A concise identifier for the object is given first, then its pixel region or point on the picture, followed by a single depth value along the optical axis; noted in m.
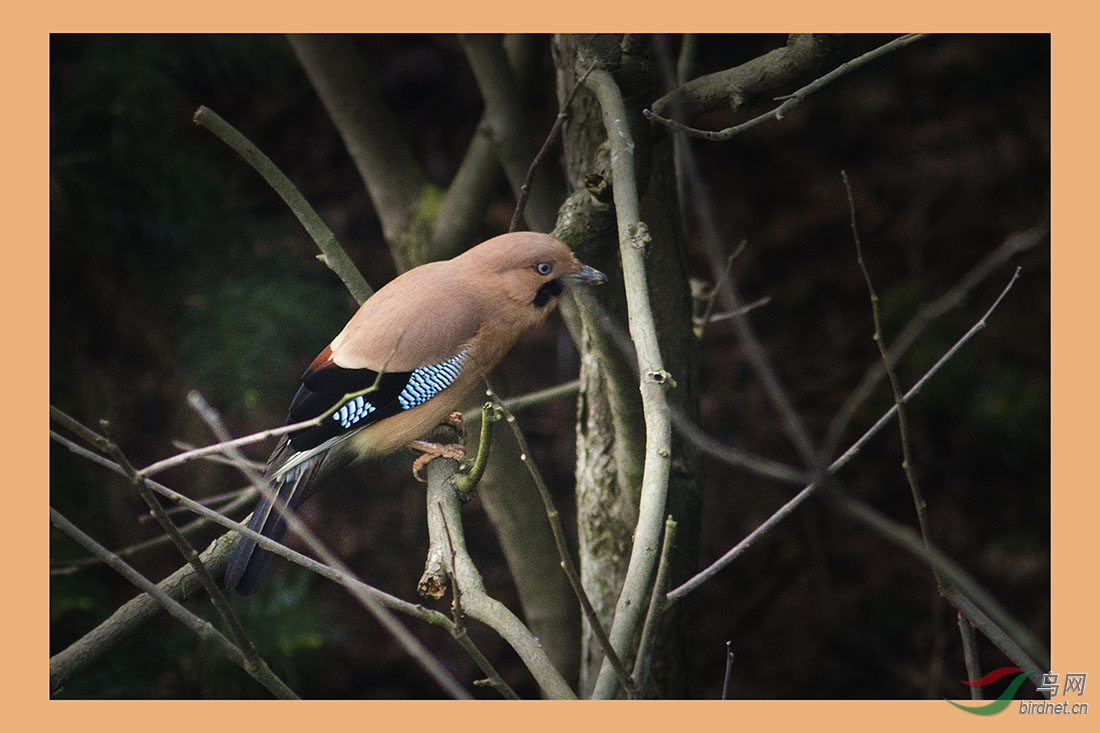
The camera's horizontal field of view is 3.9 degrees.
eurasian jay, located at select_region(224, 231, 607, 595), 10.75
